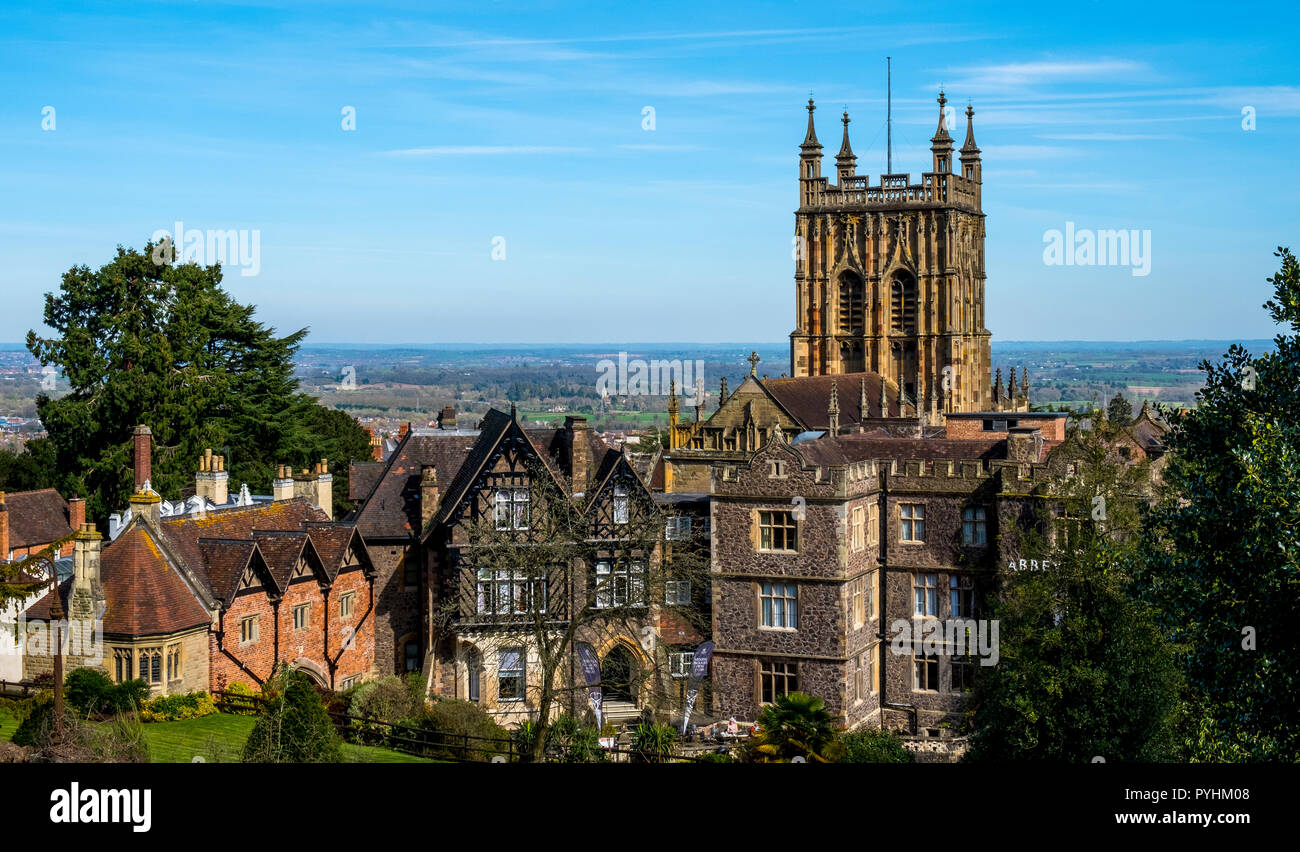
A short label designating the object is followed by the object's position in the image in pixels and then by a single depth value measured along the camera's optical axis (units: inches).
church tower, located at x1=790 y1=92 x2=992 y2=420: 3341.5
